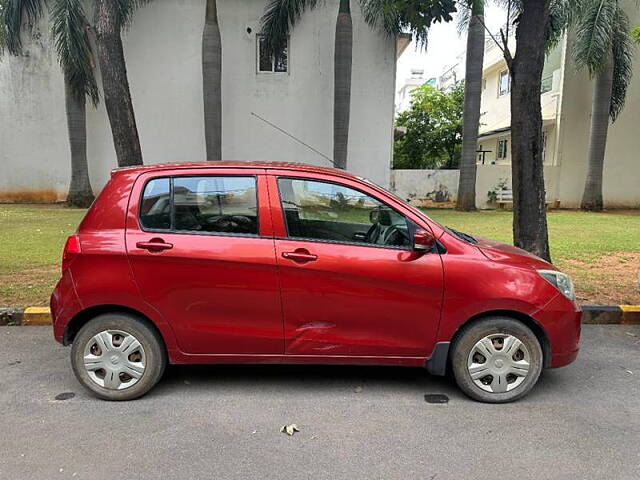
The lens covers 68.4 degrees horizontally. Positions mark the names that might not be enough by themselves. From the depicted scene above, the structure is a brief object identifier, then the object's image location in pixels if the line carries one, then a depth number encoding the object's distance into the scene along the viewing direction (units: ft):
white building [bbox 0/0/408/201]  54.24
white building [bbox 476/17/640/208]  61.46
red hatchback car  10.87
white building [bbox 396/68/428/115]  197.73
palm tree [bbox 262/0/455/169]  50.37
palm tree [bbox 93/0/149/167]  26.27
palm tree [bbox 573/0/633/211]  50.44
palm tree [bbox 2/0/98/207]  45.62
